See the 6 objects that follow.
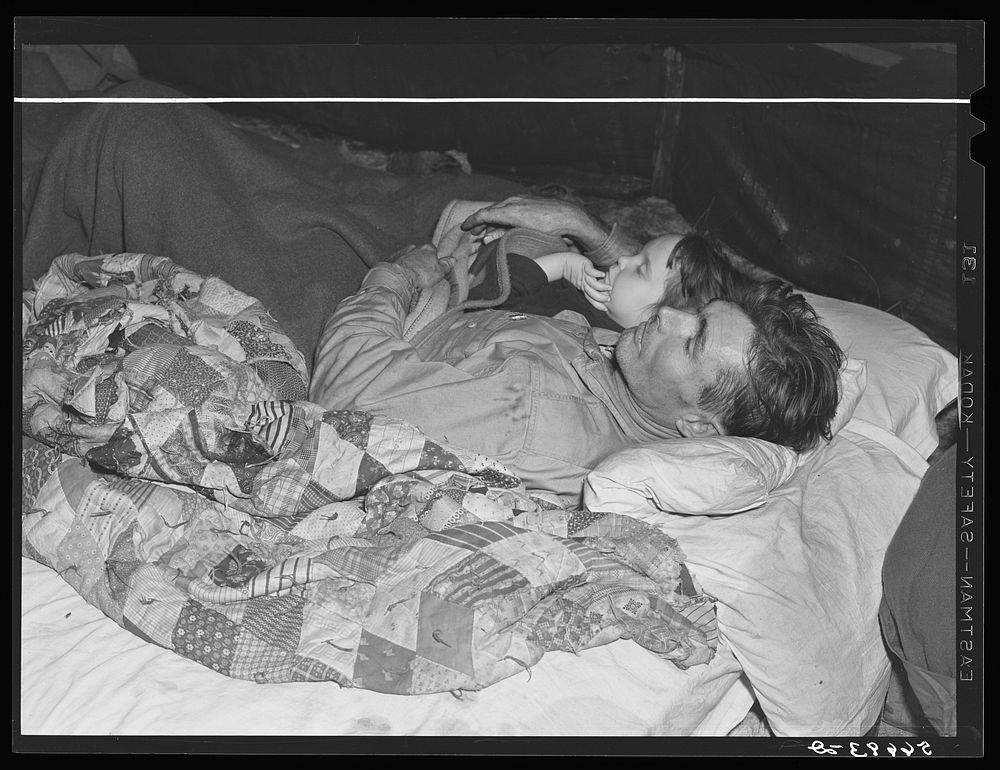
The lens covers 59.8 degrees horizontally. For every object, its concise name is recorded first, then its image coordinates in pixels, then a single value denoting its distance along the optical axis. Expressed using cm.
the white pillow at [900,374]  128
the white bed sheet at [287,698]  95
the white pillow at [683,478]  103
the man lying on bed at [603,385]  111
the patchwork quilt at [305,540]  96
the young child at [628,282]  126
